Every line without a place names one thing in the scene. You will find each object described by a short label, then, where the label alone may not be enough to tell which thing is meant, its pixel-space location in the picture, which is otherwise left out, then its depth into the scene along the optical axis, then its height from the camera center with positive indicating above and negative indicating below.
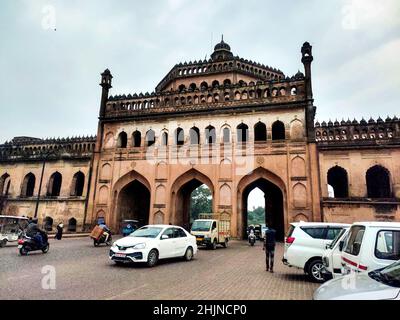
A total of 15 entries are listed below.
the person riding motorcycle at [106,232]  15.38 -1.12
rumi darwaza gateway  18.95 +4.35
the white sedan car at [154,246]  8.66 -1.09
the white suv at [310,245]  7.56 -0.78
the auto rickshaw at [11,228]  13.63 -0.92
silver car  2.94 -0.79
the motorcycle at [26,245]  10.84 -1.36
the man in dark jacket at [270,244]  8.59 -0.87
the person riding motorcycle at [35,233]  11.10 -0.92
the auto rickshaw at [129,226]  19.17 -0.98
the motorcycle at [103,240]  14.77 -1.53
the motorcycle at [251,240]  17.03 -1.48
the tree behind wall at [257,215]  98.95 +0.30
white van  4.70 -0.49
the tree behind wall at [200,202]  60.42 +2.76
